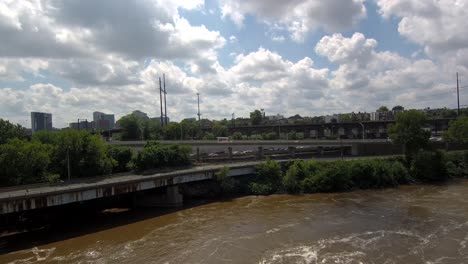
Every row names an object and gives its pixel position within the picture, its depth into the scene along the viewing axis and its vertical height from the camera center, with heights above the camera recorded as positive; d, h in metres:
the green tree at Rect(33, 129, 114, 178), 48.66 -2.24
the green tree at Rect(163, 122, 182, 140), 129.38 +0.90
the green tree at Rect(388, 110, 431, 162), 63.97 -1.32
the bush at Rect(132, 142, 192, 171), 54.84 -3.31
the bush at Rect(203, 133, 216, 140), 131.50 -1.32
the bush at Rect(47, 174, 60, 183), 43.78 -4.68
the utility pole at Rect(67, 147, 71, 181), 45.50 -3.30
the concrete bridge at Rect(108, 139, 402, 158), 77.62 -3.68
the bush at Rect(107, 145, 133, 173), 56.22 -3.10
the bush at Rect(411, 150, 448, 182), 59.47 -6.83
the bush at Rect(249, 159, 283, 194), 52.91 -6.98
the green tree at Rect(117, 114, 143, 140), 124.69 +2.09
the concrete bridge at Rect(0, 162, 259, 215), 34.59 -5.57
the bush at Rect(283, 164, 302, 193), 52.53 -7.26
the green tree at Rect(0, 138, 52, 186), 43.19 -2.79
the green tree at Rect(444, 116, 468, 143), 72.75 -1.52
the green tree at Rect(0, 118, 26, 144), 69.31 +1.70
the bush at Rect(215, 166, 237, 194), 52.09 -6.83
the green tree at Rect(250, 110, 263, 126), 189.38 +6.91
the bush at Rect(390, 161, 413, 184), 57.84 -7.48
